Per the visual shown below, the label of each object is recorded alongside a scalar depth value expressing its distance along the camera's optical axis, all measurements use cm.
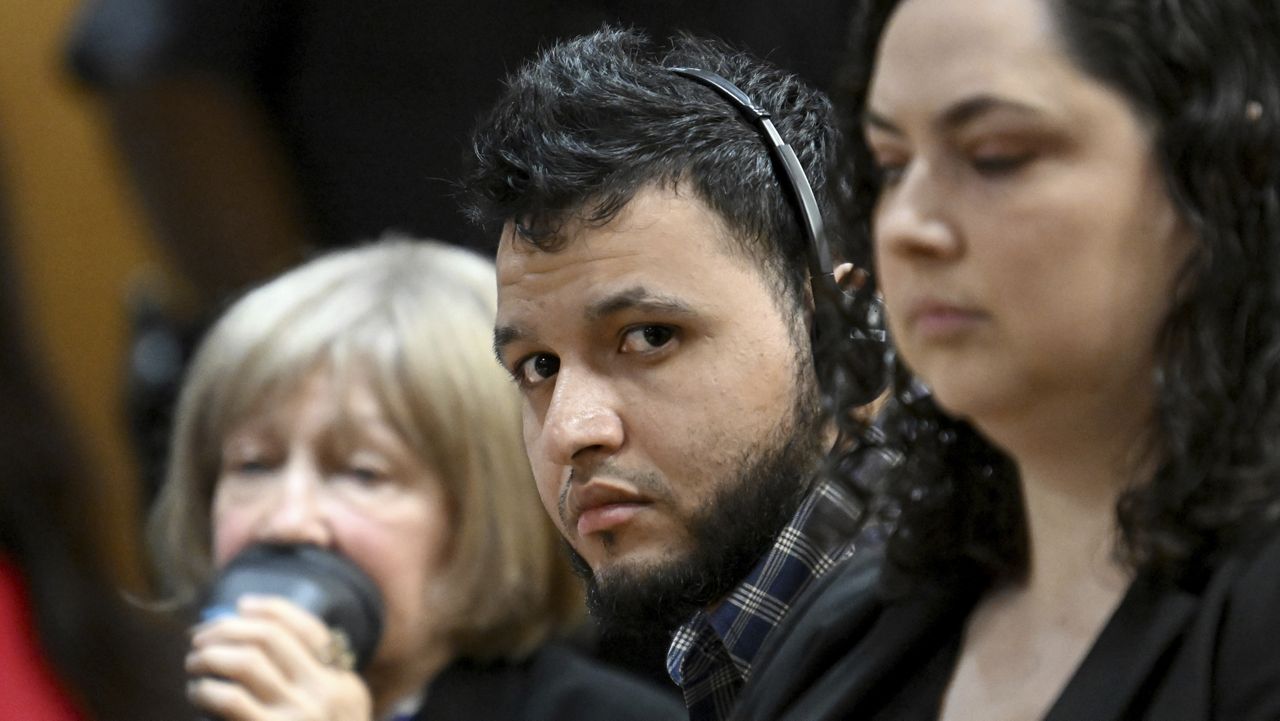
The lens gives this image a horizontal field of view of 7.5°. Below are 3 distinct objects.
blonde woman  504
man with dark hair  467
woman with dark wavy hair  436
